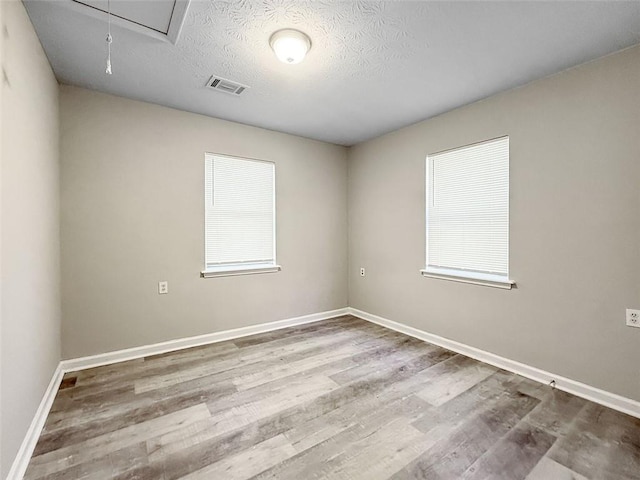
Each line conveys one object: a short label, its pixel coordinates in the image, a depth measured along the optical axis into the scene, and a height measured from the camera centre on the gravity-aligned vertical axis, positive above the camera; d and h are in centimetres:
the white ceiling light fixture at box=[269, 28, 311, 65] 186 +124
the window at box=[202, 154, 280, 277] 332 +24
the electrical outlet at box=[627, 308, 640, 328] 199 -54
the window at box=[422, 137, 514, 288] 275 +24
